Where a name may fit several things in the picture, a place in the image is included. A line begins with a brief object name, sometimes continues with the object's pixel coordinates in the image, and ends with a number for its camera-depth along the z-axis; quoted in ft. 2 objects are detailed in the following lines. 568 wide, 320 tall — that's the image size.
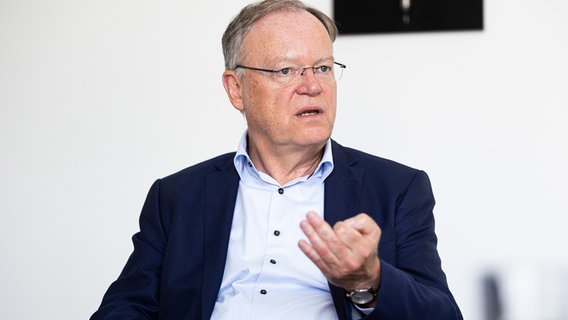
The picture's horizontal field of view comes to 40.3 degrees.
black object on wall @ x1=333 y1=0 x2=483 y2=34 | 9.06
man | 6.57
